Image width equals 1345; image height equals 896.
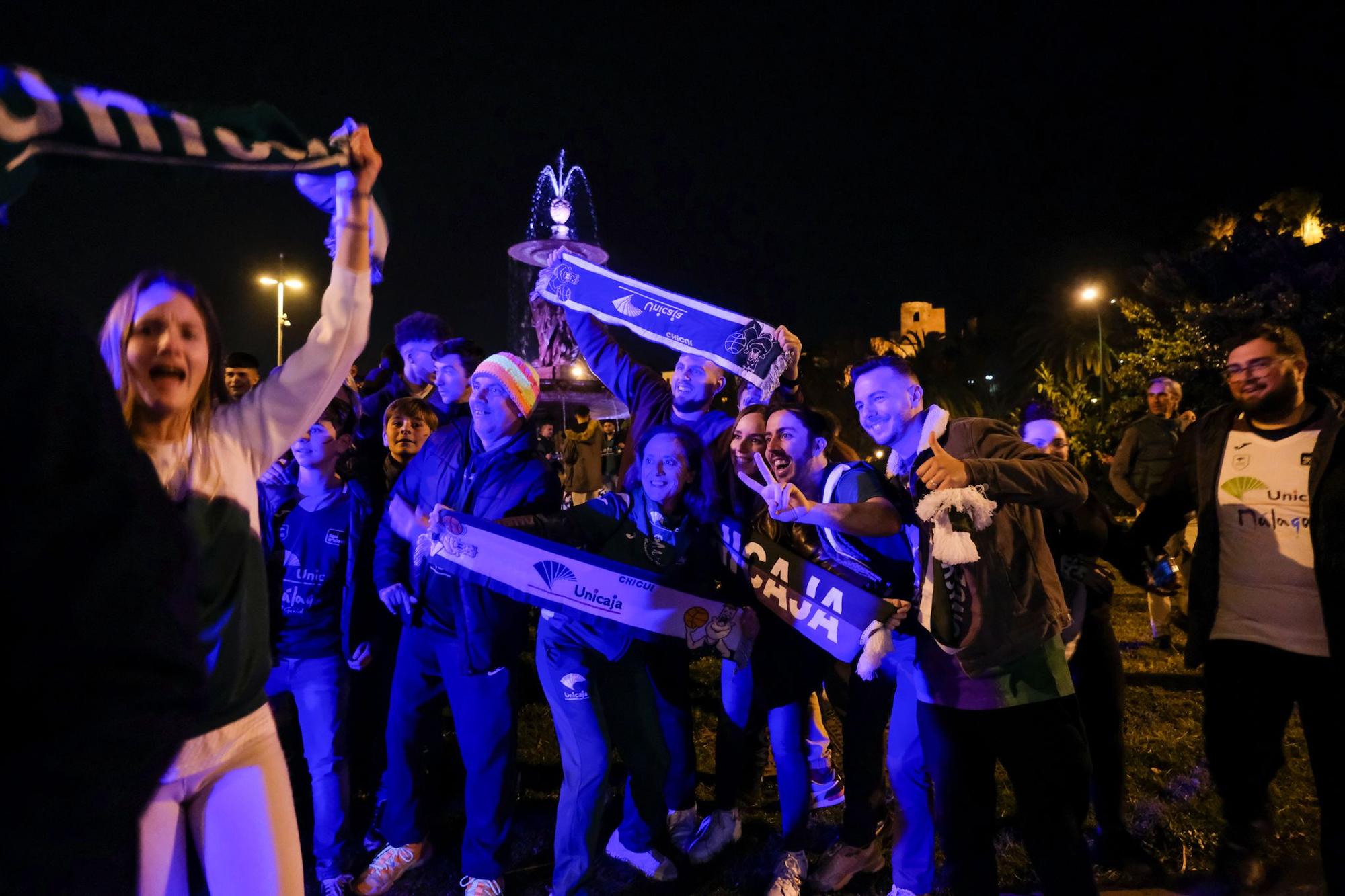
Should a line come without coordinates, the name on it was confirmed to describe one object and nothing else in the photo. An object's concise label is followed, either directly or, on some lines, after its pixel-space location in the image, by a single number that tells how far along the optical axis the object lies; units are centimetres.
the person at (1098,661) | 368
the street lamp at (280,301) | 1337
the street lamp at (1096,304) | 1841
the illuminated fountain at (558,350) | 1755
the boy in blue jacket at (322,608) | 347
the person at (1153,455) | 732
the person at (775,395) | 431
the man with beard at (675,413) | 394
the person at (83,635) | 88
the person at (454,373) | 437
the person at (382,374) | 540
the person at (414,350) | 495
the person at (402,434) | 454
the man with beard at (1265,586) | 296
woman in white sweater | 174
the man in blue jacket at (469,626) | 346
